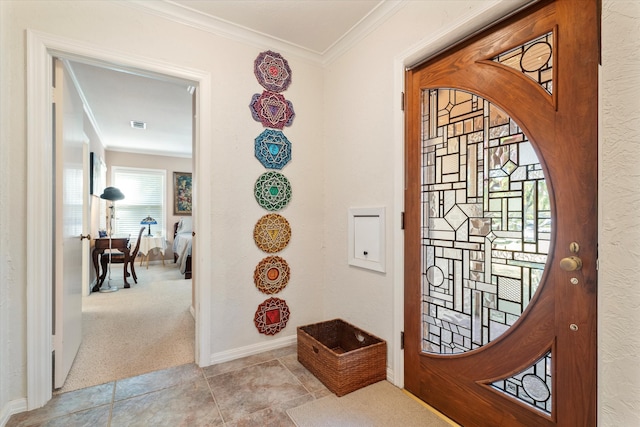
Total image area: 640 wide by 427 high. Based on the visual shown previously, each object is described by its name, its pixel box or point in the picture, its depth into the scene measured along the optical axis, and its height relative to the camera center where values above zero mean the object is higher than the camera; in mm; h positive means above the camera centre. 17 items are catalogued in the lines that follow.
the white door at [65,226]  1805 -108
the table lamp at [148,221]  6324 -238
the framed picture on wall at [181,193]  6898 +398
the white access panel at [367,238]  2000 -192
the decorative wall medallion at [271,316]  2365 -859
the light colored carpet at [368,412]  1536 -1097
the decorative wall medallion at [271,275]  2357 -522
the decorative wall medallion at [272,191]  2346 +161
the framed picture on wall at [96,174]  4305 +595
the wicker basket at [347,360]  1781 -960
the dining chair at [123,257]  4773 -771
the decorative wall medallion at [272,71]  2332 +1124
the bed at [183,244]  5203 -657
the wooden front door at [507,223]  1119 -50
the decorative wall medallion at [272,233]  2354 -179
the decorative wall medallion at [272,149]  2334 +498
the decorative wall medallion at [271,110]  2316 +811
